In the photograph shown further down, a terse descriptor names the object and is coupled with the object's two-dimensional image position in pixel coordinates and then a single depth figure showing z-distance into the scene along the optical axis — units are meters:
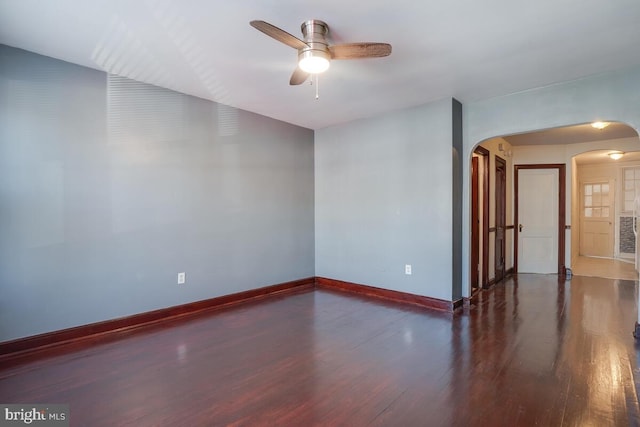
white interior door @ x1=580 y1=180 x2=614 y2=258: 7.73
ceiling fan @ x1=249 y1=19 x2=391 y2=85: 2.16
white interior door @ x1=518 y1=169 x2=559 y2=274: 5.94
